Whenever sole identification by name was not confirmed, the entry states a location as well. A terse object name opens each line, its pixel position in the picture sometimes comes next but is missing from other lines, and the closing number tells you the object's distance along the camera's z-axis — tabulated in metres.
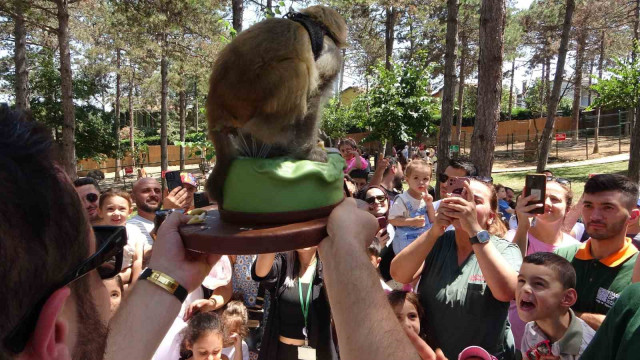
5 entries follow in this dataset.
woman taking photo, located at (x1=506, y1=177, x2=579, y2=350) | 3.64
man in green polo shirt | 2.81
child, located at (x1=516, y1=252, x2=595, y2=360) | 2.51
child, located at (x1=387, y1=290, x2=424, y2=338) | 2.88
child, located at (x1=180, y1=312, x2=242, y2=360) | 3.05
